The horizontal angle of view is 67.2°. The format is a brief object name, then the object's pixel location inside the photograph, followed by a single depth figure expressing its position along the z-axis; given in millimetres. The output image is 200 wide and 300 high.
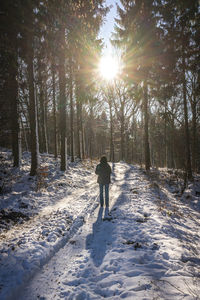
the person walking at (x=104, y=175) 6863
